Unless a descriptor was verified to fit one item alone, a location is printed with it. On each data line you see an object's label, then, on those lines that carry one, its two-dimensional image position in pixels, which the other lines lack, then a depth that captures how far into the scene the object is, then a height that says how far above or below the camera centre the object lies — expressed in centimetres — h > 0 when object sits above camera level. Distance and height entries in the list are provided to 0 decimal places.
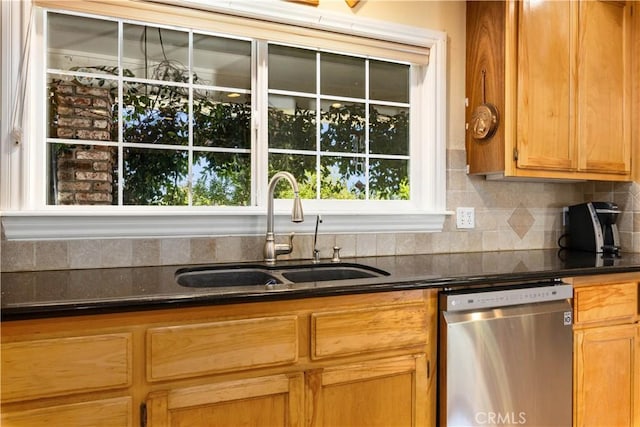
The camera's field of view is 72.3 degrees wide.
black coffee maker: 239 -10
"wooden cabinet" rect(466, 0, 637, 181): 214 +63
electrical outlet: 237 -5
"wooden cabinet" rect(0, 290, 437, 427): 114 -46
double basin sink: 176 -28
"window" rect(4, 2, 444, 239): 177 +39
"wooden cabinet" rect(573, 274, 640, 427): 179 -60
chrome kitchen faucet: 183 -13
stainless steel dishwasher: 155 -54
